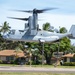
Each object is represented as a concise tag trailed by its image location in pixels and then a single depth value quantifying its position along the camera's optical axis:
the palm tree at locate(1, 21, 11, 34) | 108.29
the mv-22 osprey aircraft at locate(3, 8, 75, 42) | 54.72
